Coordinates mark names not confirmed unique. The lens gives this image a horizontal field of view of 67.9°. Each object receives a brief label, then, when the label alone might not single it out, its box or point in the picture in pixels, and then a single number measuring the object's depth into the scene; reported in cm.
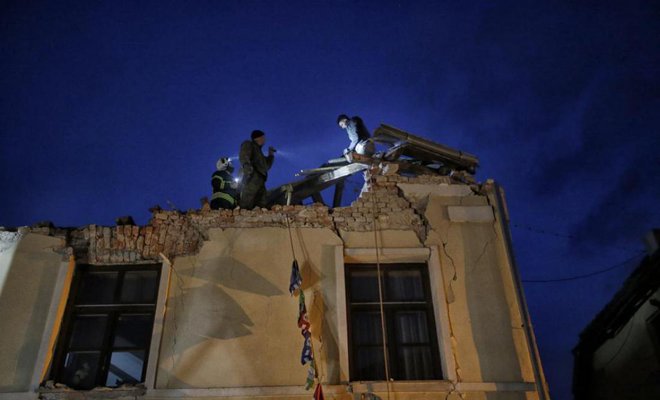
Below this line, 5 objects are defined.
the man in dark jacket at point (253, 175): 868
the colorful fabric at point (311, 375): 607
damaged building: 648
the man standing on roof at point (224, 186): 884
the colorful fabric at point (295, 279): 670
